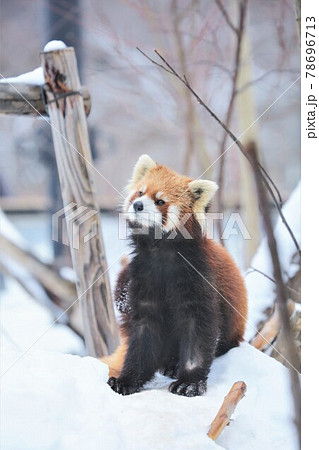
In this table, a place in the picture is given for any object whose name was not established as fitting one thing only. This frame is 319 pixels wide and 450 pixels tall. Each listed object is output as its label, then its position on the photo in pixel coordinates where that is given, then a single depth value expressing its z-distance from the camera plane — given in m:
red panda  5.98
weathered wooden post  6.31
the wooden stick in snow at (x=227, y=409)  5.93
